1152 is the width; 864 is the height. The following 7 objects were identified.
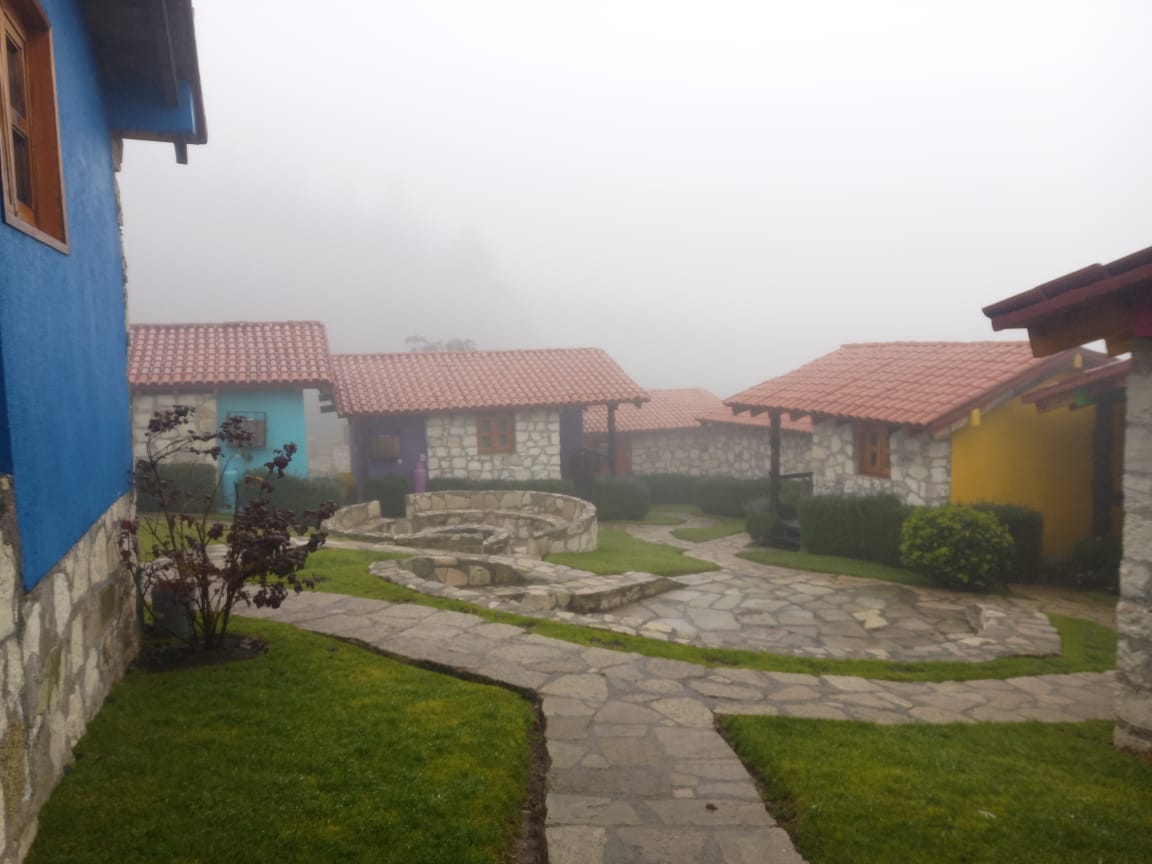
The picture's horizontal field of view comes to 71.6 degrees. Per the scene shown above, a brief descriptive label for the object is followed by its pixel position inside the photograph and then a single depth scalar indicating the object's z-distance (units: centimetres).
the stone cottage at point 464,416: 2167
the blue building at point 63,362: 292
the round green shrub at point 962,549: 1118
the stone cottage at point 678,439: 2512
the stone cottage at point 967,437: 1262
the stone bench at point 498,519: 1404
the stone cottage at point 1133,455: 473
